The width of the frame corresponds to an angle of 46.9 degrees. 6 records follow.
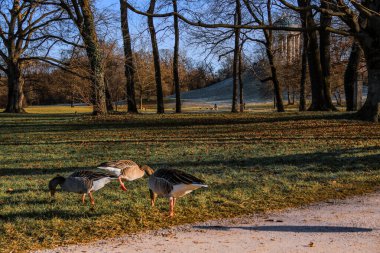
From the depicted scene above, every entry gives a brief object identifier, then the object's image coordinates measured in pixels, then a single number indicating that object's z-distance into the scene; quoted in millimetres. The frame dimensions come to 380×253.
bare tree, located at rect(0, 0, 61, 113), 41969
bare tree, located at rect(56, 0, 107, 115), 28250
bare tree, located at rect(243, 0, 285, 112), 35422
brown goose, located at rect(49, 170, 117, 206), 6825
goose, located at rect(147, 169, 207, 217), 6000
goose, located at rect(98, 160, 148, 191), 7406
